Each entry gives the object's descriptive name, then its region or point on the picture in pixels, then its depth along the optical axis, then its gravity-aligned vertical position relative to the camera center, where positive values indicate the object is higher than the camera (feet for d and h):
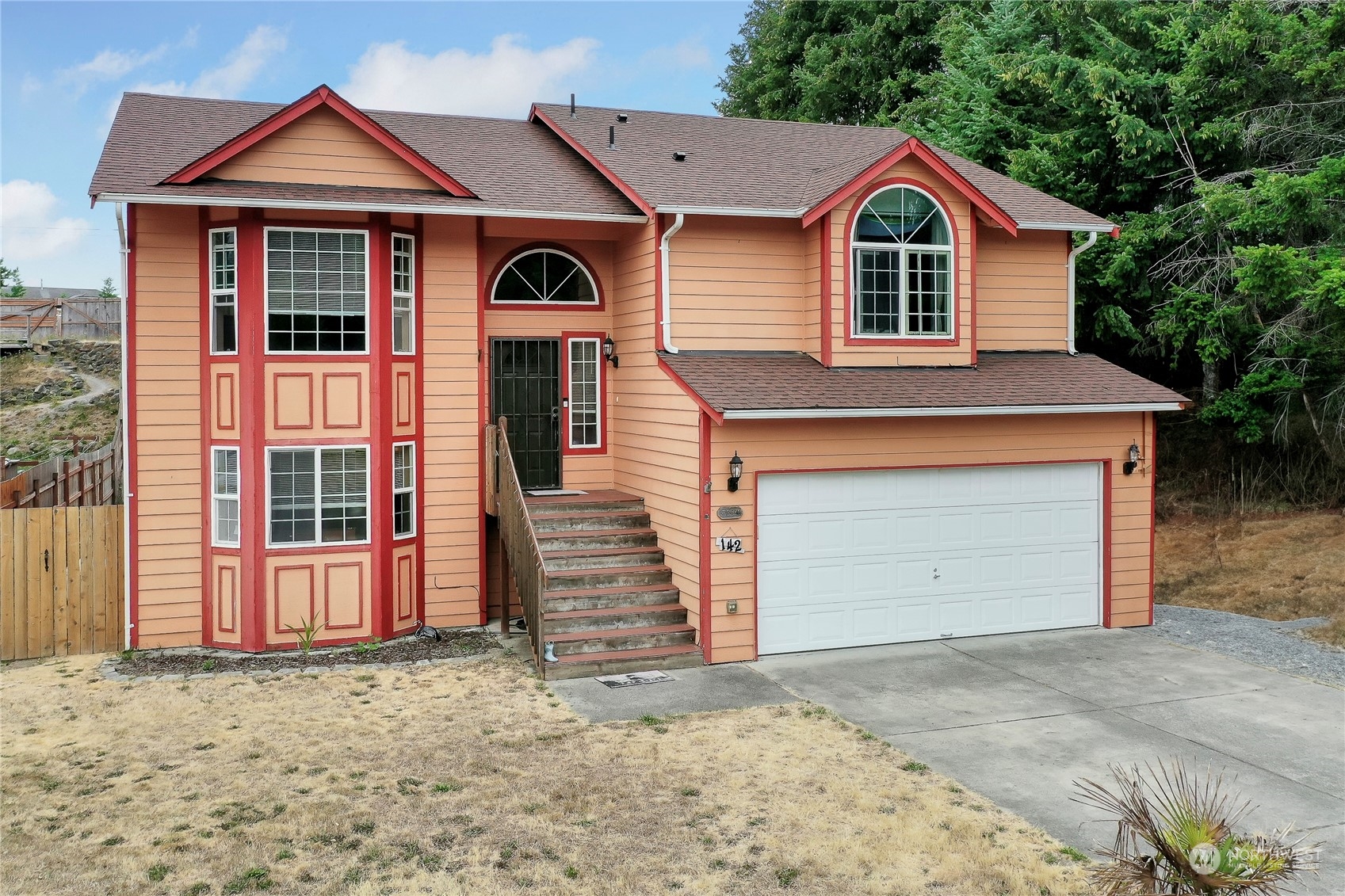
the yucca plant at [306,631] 39.45 -7.22
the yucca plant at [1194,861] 13.82 -5.49
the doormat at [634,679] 34.94 -8.01
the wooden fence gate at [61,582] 38.24 -5.31
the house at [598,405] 38.52 +0.91
